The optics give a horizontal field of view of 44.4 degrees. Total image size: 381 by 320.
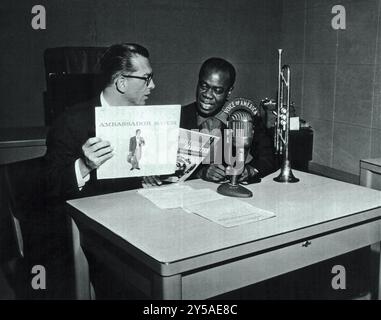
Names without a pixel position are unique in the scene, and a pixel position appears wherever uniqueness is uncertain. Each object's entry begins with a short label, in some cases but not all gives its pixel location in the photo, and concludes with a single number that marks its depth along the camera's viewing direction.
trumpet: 1.98
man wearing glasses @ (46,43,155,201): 2.16
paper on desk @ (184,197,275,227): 1.47
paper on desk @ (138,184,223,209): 1.67
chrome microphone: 1.79
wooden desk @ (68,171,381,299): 1.23
